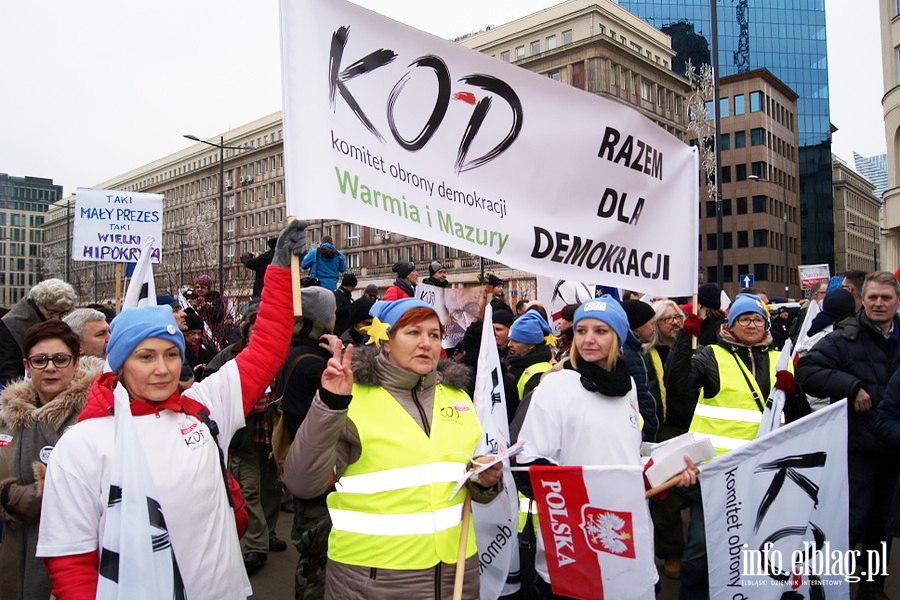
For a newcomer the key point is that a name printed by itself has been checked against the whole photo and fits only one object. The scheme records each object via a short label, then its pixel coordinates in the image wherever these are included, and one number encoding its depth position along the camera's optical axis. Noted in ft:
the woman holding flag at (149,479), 7.89
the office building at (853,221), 336.70
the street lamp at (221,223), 105.44
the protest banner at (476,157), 12.22
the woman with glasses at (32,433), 10.82
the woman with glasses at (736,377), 16.14
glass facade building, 301.63
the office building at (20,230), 449.48
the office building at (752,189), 247.97
